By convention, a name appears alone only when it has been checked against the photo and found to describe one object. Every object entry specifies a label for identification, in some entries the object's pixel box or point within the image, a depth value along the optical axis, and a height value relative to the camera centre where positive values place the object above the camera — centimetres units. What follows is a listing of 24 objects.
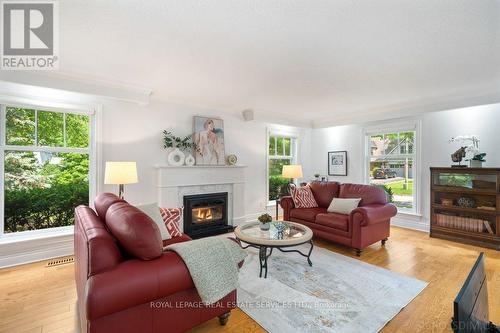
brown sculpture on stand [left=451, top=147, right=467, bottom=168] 392 +19
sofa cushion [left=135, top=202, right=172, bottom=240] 255 -52
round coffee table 261 -82
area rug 193 -124
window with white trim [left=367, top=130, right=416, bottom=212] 486 +5
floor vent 304 -124
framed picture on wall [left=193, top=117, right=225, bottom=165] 450 +52
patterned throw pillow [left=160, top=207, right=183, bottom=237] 271 -61
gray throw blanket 153 -66
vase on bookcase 383 +5
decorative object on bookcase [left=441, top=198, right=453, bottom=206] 410 -60
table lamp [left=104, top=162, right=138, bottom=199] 312 -8
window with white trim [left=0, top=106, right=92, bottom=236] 312 -1
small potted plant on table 307 -70
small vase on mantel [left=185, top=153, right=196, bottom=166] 431 +12
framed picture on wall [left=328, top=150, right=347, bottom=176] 584 +10
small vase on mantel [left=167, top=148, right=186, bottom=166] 417 +17
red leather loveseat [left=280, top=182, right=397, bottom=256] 329 -75
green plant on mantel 418 +45
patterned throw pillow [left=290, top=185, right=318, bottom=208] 430 -56
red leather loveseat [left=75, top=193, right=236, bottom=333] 127 -70
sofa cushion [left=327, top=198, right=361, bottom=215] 370 -61
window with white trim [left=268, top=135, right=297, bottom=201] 586 +17
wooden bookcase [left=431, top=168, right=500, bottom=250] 367 -63
